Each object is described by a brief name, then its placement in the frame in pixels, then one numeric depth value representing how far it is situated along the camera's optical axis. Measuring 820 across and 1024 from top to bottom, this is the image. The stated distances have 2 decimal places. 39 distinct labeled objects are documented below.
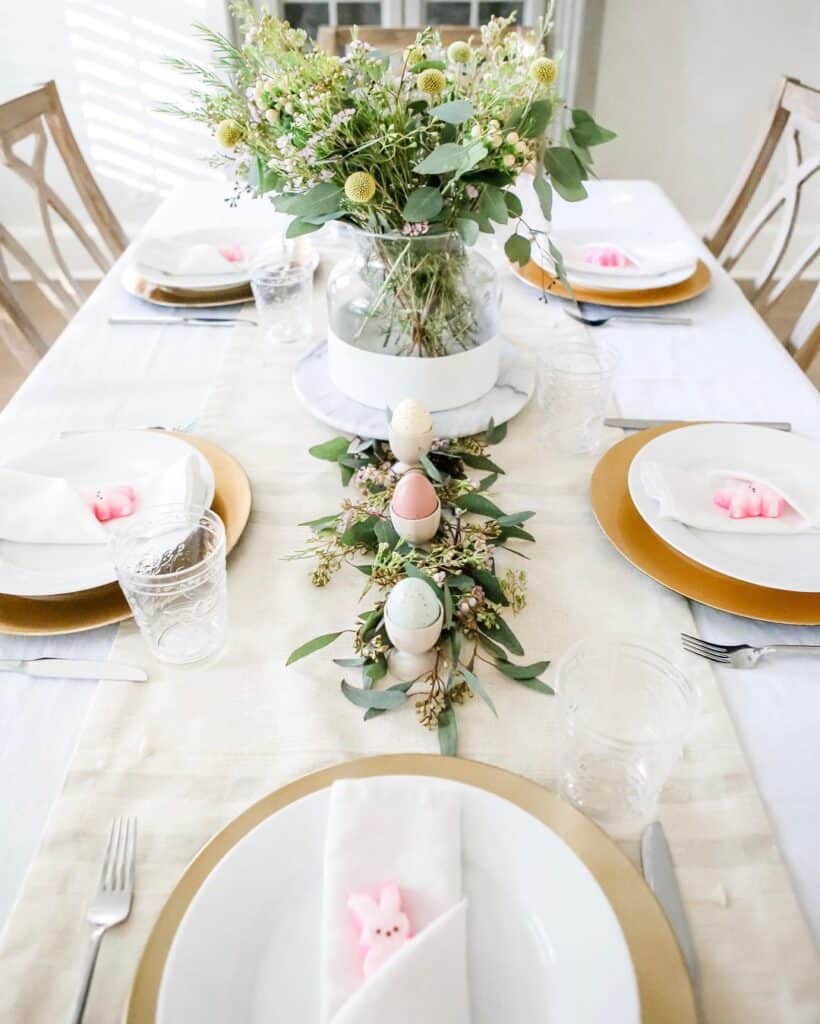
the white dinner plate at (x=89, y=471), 0.78
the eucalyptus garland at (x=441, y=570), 0.68
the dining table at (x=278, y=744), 0.52
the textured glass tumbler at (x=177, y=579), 0.71
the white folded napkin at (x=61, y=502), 0.81
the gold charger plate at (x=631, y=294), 1.29
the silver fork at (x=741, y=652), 0.71
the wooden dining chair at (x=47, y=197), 1.37
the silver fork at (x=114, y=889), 0.51
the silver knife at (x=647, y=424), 1.01
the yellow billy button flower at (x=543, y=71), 0.79
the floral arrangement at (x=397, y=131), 0.82
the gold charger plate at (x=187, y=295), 1.30
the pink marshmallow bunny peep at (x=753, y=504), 0.83
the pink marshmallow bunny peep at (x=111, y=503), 0.84
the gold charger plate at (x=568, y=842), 0.47
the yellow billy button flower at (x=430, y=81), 0.82
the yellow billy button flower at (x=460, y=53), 0.87
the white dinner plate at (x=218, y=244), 1.31
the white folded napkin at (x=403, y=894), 0.45
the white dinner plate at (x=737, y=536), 0.76
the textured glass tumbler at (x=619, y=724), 0.58
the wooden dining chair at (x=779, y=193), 1.57
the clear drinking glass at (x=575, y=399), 0.96
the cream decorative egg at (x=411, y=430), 0.85
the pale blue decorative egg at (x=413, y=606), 0.66
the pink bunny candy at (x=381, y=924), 0.48
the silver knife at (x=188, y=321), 1.25
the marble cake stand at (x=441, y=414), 0.99
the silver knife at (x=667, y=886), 0.51
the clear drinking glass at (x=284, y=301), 1.18
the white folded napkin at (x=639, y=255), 1.34
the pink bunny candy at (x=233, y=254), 1.38
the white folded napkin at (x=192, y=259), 1.34
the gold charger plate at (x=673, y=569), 0.75
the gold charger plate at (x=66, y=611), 0.73
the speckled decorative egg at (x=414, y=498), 0.77
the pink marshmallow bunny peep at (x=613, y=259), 1.36
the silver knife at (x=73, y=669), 0.70
